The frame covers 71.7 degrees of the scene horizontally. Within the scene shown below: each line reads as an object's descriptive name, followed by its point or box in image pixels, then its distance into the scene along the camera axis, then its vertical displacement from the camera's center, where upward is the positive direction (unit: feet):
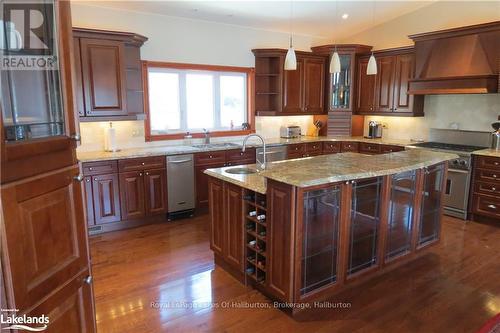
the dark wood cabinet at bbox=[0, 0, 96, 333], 3.79 -0.97
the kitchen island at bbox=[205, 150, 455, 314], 8.35 -2.84
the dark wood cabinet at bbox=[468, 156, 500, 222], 14.30 -3.17
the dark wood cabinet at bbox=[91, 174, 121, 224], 13.51 -3.29
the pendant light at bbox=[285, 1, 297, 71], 11.09 +1.71
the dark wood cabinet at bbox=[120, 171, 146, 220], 14.10 -3.30
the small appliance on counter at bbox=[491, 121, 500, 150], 15.42 -1.00
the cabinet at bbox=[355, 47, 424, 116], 18.33 +1.53
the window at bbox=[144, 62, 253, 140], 16.49 +0.74
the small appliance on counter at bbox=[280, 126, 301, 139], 20.61 -1.06
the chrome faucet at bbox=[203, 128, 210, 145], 17.62 -1.18
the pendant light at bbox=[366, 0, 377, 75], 12.40 +1.68
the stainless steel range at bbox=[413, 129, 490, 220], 15.14 -2.21
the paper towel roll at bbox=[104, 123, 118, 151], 14.74 -1.03
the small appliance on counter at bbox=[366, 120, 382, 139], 20.58 -0.95
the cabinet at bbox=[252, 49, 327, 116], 19.35 +1.77
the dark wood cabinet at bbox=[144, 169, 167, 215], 14.65 -3.25
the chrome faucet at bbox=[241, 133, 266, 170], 10.61 -1.59
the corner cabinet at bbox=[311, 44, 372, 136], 20.01 +1.53
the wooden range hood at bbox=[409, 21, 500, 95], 14.73 +2.38
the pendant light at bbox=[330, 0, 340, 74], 11.22 +1.61
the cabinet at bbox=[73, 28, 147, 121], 13.21 +1.72
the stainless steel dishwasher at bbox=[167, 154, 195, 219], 15.06 -3.06
